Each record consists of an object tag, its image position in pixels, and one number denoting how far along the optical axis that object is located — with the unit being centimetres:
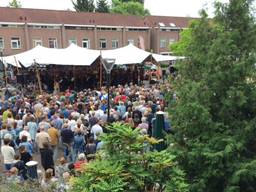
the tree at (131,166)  420
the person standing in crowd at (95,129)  1235
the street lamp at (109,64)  1331
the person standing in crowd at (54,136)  1237
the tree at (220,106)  545
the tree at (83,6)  6831
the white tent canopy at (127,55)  2818
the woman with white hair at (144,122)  1262
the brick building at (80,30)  4475
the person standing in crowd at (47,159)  1051
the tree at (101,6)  7006
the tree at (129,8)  8738
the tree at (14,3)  7388
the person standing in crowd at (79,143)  1206
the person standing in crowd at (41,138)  1169
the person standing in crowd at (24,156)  1016
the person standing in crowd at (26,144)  1073
